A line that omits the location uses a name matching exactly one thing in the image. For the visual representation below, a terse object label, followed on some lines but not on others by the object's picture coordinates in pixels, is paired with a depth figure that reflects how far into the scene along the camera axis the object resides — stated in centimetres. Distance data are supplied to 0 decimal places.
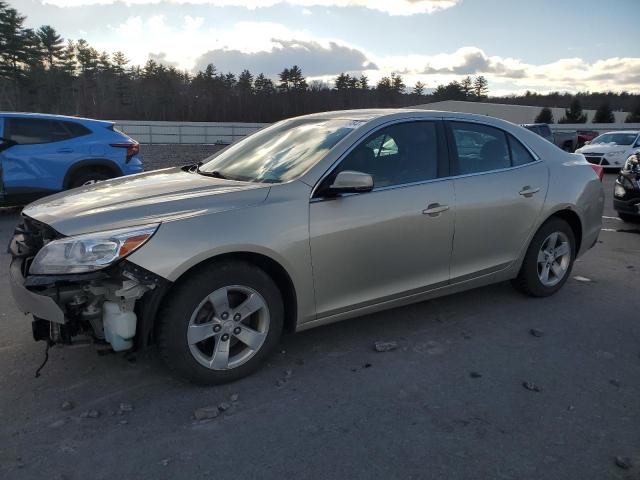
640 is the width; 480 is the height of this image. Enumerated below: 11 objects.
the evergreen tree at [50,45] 6856
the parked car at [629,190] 804
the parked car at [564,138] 2411
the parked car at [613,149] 1791
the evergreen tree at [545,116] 5805
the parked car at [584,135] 3198
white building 6531
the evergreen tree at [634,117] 5839
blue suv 827
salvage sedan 294
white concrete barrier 4469
